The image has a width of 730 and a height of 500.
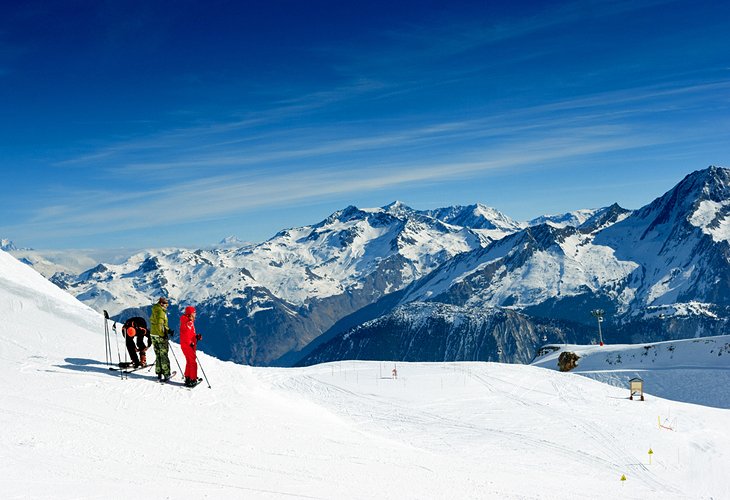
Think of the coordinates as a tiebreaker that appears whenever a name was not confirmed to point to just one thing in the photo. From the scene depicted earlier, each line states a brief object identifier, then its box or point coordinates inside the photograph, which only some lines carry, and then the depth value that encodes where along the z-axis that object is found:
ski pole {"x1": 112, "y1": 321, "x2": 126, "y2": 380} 19.43
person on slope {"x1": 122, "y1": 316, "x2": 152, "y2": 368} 19.92
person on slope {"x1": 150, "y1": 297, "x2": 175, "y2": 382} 18.84
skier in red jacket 19.11
